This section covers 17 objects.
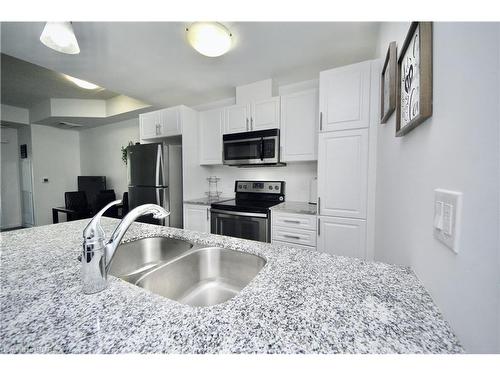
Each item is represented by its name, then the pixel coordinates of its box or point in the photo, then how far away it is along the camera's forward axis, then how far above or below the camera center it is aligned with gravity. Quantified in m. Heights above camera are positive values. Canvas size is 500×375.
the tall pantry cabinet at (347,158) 1.61 +0.17
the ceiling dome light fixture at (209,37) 1.40 +1.05
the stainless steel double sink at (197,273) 0.85 -0.45
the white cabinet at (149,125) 2.92 +0.82
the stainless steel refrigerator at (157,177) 2.65 +0.01
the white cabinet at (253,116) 2.30 +0.77
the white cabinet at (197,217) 2.52 -0.53
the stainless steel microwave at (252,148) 2.27 +0.37
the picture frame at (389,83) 0.99 +0.54
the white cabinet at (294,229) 1.91 -0.53
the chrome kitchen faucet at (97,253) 0.57 -0.22
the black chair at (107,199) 3.47 -0.43
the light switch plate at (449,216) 0.42 -0.09
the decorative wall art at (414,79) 0.57 +0.34
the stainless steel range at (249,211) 2.12 -0.38
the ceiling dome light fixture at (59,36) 1.23 +0.92
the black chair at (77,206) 3.67 -0.54
